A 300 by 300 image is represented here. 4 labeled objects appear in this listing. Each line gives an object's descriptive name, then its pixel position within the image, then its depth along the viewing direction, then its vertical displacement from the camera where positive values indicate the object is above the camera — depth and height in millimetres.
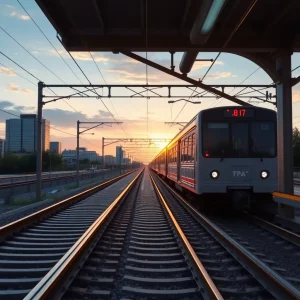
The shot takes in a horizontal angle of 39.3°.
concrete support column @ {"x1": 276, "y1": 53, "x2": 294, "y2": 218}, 11969 +1180
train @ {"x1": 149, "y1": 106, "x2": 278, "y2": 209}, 12789 +518
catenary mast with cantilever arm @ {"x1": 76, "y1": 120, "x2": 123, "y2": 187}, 37719 +3789
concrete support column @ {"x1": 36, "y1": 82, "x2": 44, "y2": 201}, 21891 +1453
